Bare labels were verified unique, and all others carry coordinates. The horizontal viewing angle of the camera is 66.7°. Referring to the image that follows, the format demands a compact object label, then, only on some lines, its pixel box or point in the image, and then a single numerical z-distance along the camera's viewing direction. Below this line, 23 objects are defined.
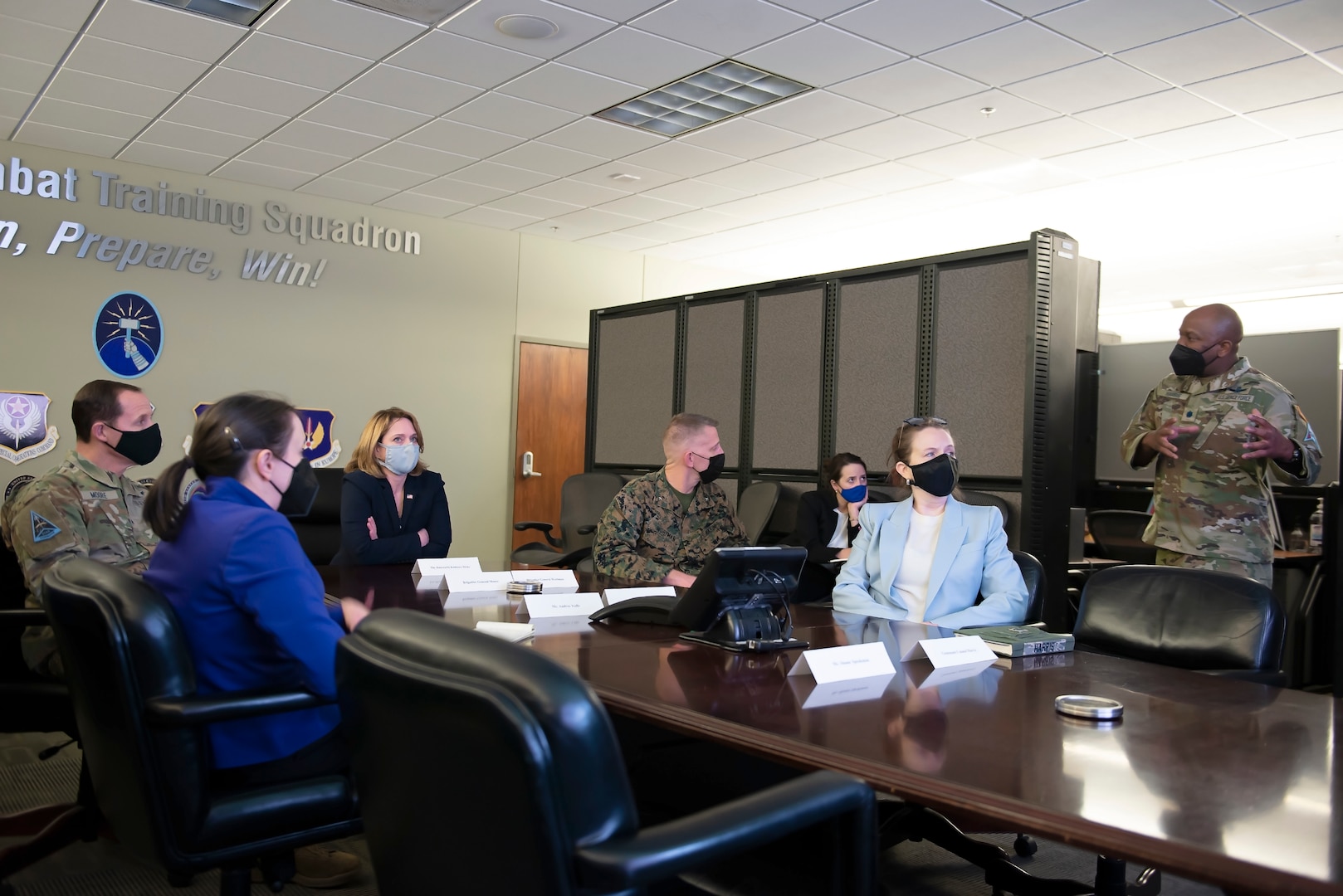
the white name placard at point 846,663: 1.69
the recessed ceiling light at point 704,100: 4.80
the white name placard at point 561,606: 2.36
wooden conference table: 1.02
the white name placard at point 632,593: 2.48
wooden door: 8.12
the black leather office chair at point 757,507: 5.25
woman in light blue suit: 2.59
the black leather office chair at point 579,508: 5.61
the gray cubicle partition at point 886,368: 4.24
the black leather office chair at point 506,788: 0.89
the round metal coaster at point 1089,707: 1.48
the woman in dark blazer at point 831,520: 4.53
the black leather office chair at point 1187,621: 2.19
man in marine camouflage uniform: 3.55
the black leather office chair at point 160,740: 1.57
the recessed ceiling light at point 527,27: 4.20
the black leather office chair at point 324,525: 4.21
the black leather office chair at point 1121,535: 5.01
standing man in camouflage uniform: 3.31
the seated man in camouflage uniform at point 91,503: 2.70
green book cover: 1.97
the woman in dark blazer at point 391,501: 3.62
